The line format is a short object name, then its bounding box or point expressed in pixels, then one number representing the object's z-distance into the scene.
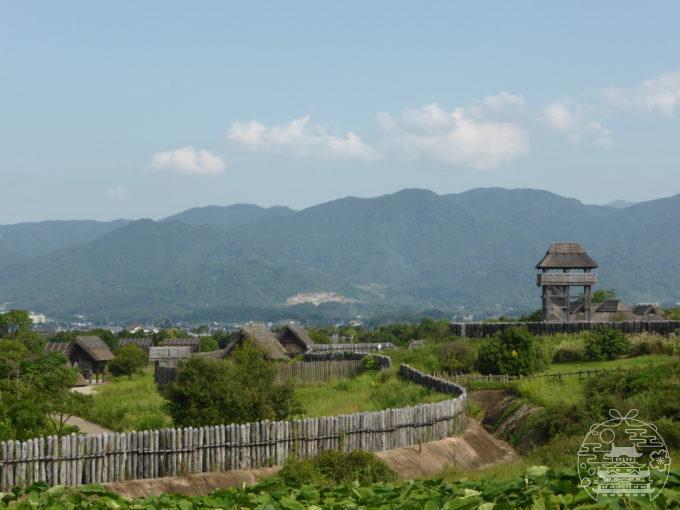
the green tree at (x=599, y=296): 125.38
